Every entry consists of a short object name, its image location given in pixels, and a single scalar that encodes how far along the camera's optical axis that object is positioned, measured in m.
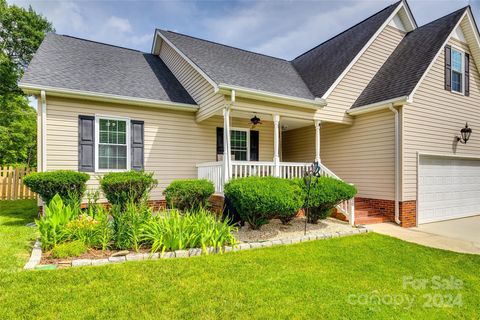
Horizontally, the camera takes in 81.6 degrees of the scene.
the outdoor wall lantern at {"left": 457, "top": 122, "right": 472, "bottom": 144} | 9.75
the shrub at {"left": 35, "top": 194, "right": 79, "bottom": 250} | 4.91
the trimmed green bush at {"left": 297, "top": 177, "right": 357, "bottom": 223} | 7.09
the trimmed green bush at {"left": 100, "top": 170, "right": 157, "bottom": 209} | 7.04
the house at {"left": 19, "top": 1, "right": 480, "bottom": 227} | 8.11
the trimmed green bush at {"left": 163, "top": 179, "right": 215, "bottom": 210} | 7.03
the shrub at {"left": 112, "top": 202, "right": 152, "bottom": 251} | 5.07
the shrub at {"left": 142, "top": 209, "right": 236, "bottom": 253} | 5.08
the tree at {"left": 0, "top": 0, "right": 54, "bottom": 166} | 19.81
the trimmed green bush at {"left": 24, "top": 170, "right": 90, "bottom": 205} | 6.73
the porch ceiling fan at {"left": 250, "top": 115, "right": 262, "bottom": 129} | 9.47
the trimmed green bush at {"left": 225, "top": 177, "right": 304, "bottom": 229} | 6.21
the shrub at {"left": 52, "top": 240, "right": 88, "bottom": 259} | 4.57
